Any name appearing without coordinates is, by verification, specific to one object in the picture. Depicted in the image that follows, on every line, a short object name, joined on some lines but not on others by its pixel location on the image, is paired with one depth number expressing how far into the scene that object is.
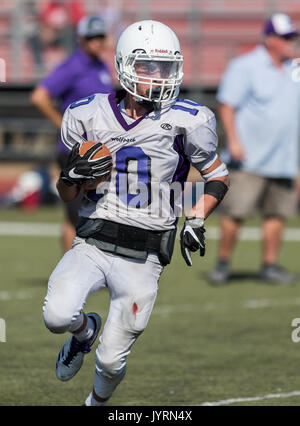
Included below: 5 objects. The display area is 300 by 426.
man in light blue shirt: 17.22
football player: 9.05
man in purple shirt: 15.73
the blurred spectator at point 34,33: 34.06
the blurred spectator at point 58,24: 32.91
